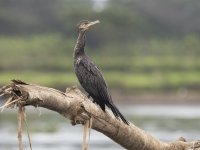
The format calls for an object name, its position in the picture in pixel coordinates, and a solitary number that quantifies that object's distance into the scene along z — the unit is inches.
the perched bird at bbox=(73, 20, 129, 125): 939.3
